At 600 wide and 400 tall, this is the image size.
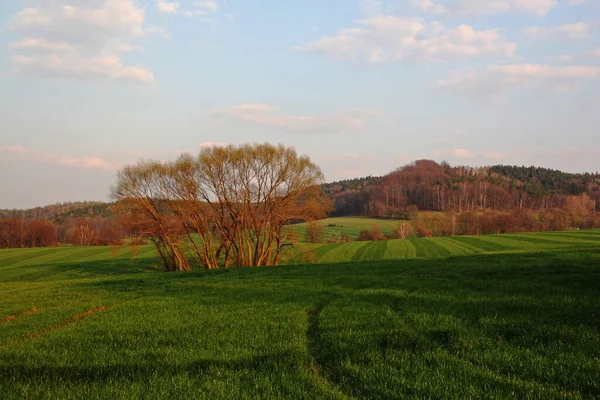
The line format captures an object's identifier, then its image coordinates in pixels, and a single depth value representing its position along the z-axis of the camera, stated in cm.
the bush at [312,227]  4253
